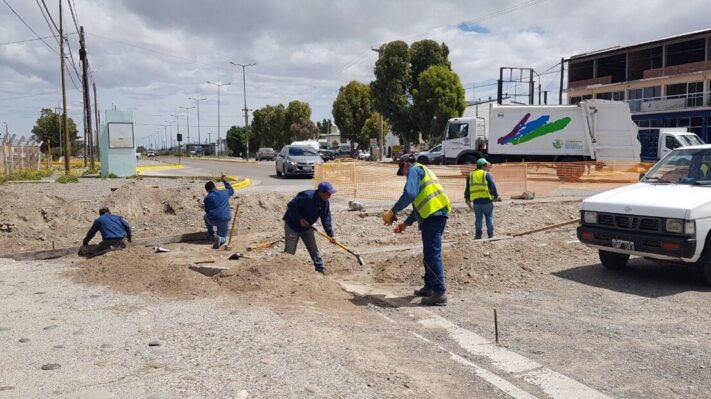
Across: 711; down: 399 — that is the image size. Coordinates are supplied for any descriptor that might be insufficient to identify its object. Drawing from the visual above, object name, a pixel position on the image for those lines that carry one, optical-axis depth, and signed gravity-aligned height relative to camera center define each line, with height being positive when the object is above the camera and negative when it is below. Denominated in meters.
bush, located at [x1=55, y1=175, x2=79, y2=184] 20.55 -0.87
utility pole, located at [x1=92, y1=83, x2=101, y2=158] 48.97 +3.62
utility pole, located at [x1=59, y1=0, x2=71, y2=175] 27.86 +2.61
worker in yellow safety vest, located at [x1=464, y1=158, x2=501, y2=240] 10.78 -0.73
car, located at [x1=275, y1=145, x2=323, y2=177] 25.28 -0.24
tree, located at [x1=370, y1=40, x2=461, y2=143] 46.94 +6.07
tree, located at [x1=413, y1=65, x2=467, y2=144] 44.50 +4.15
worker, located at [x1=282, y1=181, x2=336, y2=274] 8.06 -0.88
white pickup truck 6.98 -0.75
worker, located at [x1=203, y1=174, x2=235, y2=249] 10.90 -1.04
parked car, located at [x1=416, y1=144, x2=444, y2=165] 35.66 -0.11
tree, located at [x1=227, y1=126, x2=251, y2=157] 96.75 +2.37
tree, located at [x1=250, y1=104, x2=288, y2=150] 79.69 +3.88
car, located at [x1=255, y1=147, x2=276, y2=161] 60.88 +0.03
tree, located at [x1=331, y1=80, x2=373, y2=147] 59.56 +4.64
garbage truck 25.30 +0.90
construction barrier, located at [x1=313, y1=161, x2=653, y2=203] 17.66 -0.81
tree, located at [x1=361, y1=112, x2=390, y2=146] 58.78 +2.55
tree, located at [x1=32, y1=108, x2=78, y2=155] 65.44 +2.95
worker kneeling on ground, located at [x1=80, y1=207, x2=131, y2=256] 9.66 -1.24
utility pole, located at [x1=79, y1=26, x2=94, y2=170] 31.30 +3.45
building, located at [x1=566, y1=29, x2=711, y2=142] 45.59 +6.12
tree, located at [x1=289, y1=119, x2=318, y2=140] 75.69 +3.05
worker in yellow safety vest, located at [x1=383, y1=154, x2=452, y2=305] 6.53 -0.67
